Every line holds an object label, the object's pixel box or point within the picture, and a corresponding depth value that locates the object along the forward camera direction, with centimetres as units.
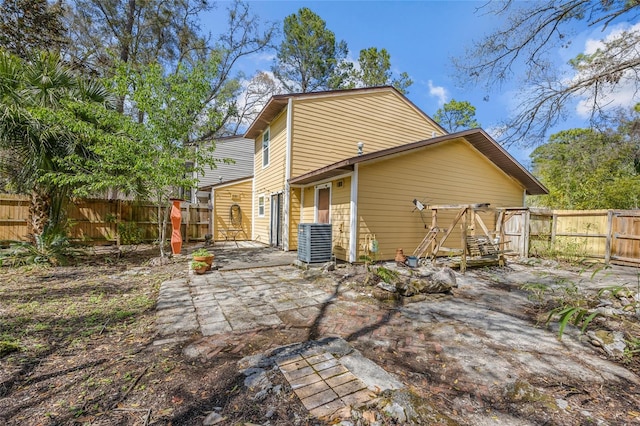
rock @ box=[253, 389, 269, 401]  192
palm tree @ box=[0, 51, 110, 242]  559
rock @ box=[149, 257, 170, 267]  670
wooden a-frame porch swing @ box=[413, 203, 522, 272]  649
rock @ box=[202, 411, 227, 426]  170
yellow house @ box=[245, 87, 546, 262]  726
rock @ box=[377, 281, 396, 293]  450
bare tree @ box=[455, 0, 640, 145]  475
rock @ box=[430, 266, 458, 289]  484
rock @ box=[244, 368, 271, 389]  205
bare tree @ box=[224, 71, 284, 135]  1758
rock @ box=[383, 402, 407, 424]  169
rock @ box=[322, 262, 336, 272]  609
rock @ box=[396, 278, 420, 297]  451
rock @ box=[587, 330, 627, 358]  268
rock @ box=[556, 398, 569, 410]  193
